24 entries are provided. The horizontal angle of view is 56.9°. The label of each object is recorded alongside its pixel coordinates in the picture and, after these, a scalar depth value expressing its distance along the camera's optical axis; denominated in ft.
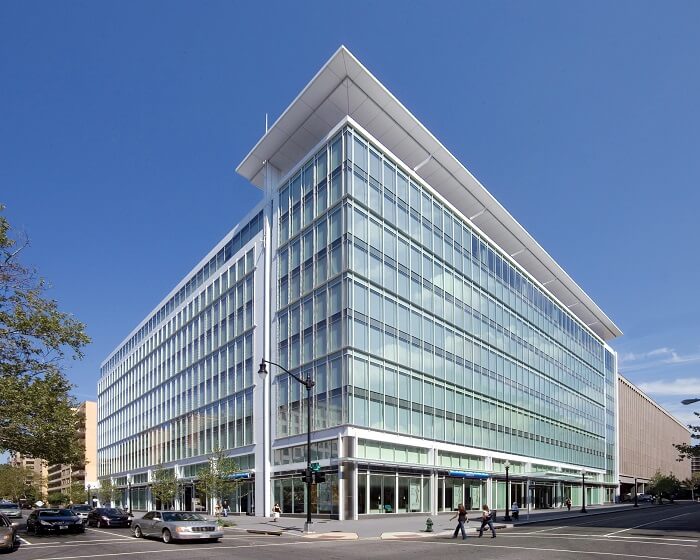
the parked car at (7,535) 74.49
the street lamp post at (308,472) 110.93
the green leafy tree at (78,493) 382.22
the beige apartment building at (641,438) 391.45
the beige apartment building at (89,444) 502.17
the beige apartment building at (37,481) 618.85
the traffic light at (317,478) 111.14
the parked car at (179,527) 91.56
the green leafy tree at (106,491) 316.54
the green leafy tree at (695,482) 503.61
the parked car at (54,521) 104.31
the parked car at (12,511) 182.50
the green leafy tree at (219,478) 157.17
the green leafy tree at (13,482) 525.34
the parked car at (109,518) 132.05
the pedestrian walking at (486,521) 102.17
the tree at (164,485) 210.79
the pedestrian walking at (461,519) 98.78
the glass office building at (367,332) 153.28
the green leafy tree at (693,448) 138.11
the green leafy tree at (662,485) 386.05
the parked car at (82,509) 148.07
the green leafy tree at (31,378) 94.17
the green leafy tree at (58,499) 443.53
